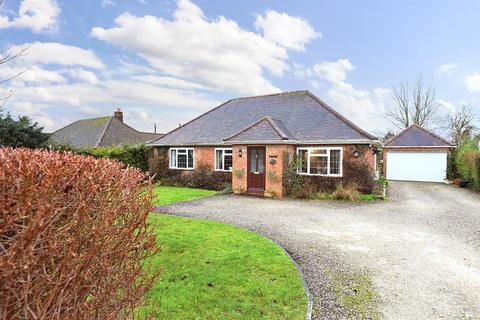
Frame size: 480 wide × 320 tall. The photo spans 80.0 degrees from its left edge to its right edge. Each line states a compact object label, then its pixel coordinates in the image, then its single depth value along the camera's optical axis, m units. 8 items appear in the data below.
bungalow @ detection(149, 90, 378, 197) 15.43
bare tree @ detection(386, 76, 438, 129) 38.00
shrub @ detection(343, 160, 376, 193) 14.83
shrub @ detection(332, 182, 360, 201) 14.23
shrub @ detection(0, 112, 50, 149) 15.75
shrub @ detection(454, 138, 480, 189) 18.42
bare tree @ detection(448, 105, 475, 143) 38.19
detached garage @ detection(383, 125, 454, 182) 23.80
